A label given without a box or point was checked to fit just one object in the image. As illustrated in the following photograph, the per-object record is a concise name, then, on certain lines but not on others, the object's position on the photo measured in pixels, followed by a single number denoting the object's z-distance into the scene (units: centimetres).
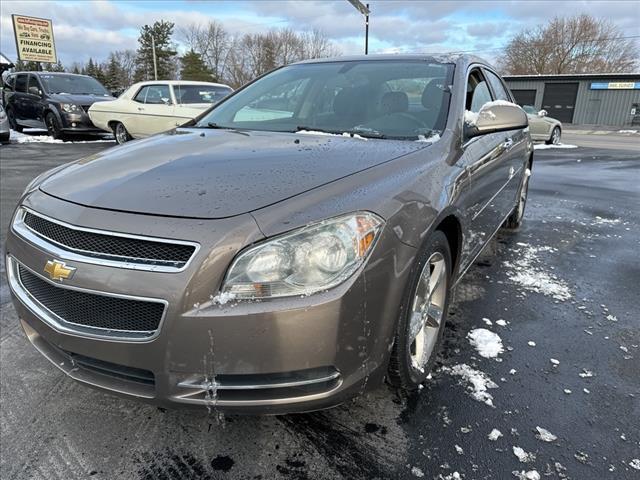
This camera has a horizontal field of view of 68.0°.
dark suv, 1212
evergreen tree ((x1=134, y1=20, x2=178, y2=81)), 5809
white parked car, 977
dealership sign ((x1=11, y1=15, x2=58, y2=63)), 2595
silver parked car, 1611
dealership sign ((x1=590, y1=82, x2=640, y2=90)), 3161
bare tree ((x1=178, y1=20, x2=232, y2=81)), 6400
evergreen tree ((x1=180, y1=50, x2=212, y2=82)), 5516
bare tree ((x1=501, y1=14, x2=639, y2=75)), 4697
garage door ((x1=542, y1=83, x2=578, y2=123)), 3406
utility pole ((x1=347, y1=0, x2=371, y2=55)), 1960
